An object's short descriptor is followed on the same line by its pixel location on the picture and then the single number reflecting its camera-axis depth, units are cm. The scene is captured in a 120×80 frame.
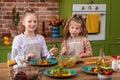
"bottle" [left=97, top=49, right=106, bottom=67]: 249
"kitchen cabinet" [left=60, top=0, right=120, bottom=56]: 462
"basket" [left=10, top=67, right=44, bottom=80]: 181
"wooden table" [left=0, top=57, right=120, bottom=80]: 215
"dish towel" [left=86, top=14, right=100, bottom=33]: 449
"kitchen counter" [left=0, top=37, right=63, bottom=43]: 436
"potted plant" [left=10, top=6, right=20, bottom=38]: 449
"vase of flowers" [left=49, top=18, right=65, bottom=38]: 453
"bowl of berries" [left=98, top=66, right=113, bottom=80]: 204
